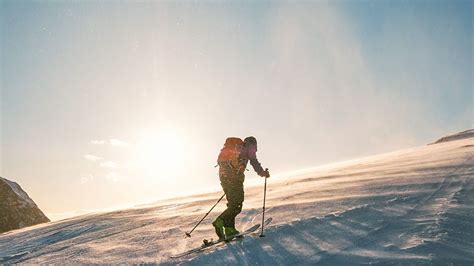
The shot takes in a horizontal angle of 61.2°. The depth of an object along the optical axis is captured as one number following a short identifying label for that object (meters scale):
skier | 7.67
